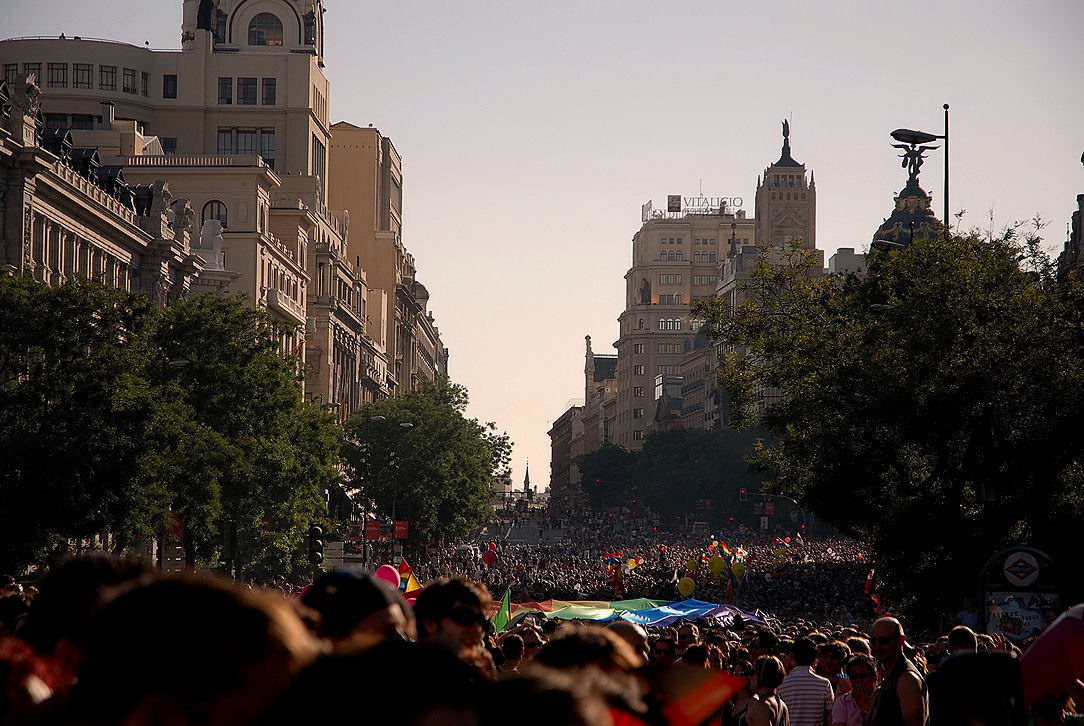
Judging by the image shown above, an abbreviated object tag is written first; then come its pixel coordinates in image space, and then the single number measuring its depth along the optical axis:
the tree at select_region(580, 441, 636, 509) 194.50
